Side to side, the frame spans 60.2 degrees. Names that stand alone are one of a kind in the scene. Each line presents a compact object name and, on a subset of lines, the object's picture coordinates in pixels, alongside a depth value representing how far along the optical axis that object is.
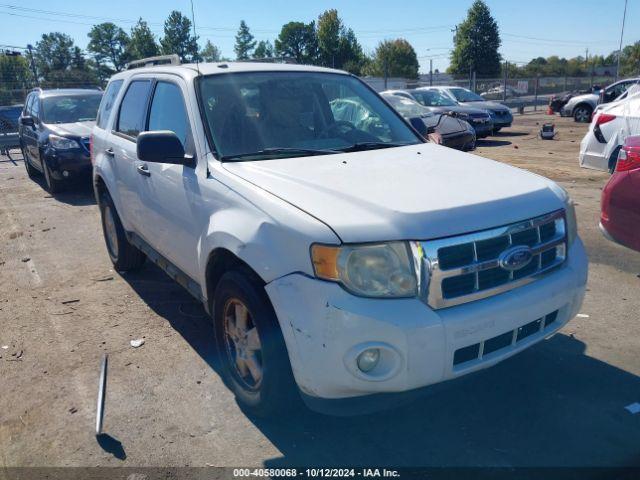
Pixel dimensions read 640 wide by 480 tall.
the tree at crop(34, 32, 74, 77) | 88.06
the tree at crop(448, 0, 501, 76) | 69.69
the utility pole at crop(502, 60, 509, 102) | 29.45
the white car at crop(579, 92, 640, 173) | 7.39
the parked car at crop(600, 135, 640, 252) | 4.19
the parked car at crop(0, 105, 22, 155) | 15.87
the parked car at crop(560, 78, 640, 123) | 21.45
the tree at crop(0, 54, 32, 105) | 29.88
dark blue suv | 9.60
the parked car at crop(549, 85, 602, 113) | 26.45
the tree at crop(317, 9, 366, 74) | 65.69
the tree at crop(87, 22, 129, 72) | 94.50
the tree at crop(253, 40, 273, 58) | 78.34
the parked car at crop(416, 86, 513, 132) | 17.83
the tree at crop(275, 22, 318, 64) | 68.50
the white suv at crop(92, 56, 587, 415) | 2.44
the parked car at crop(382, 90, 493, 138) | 15.83
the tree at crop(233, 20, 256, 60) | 77.59
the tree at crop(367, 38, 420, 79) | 80.00
